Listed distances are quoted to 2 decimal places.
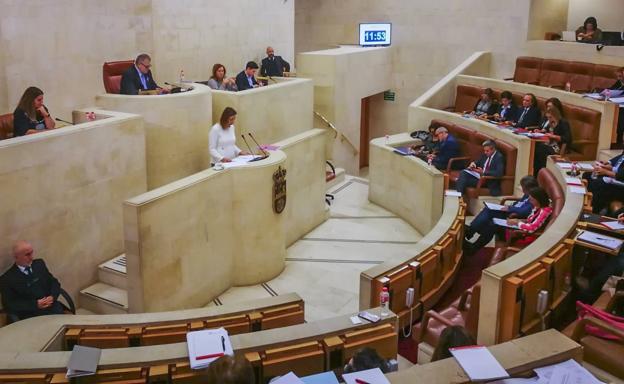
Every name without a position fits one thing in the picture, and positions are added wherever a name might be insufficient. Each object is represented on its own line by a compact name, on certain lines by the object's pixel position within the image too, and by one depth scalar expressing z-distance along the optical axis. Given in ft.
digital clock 48.39
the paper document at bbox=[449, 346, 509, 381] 10.33
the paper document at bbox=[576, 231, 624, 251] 15.67
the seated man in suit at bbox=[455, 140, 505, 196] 27.91
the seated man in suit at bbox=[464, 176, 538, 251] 21.74
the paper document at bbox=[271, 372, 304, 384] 10.30
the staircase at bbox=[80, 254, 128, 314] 21.08
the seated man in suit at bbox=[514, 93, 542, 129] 30.94
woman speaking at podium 25.53
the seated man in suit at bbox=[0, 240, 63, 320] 17.72
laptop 40.68
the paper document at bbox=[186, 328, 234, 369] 11.13
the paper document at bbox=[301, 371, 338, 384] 10.44
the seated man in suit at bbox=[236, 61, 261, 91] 33.30
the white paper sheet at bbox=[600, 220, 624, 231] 17.08
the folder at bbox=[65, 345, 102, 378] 10.71
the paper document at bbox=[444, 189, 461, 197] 25.64
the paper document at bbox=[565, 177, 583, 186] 21.06
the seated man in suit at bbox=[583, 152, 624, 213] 21.70
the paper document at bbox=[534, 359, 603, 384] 10.35
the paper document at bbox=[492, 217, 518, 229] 20.55
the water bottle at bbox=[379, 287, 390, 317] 16.25
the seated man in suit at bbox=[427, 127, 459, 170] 30.83
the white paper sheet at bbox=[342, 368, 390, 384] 9.93
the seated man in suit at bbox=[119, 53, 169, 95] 26.96
